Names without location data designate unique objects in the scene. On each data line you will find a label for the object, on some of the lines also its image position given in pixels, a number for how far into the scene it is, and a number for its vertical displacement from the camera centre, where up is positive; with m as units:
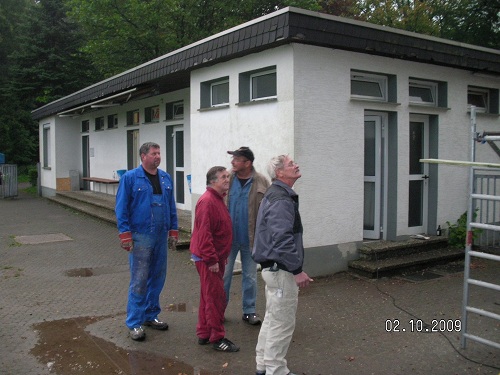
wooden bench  16.24 -0.53
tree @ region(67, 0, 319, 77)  22.20 +6.82
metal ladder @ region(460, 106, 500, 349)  4.27 -0.78
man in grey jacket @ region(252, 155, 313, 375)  3.79 -0.79
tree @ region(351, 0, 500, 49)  12.92 +3.92
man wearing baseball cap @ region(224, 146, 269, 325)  5.32 -0.55
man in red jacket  4.64 -0.84
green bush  8.43 -1.22
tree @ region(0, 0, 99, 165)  30.47 +6.42
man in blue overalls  5.01 -0.70
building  7.05 +0.84
